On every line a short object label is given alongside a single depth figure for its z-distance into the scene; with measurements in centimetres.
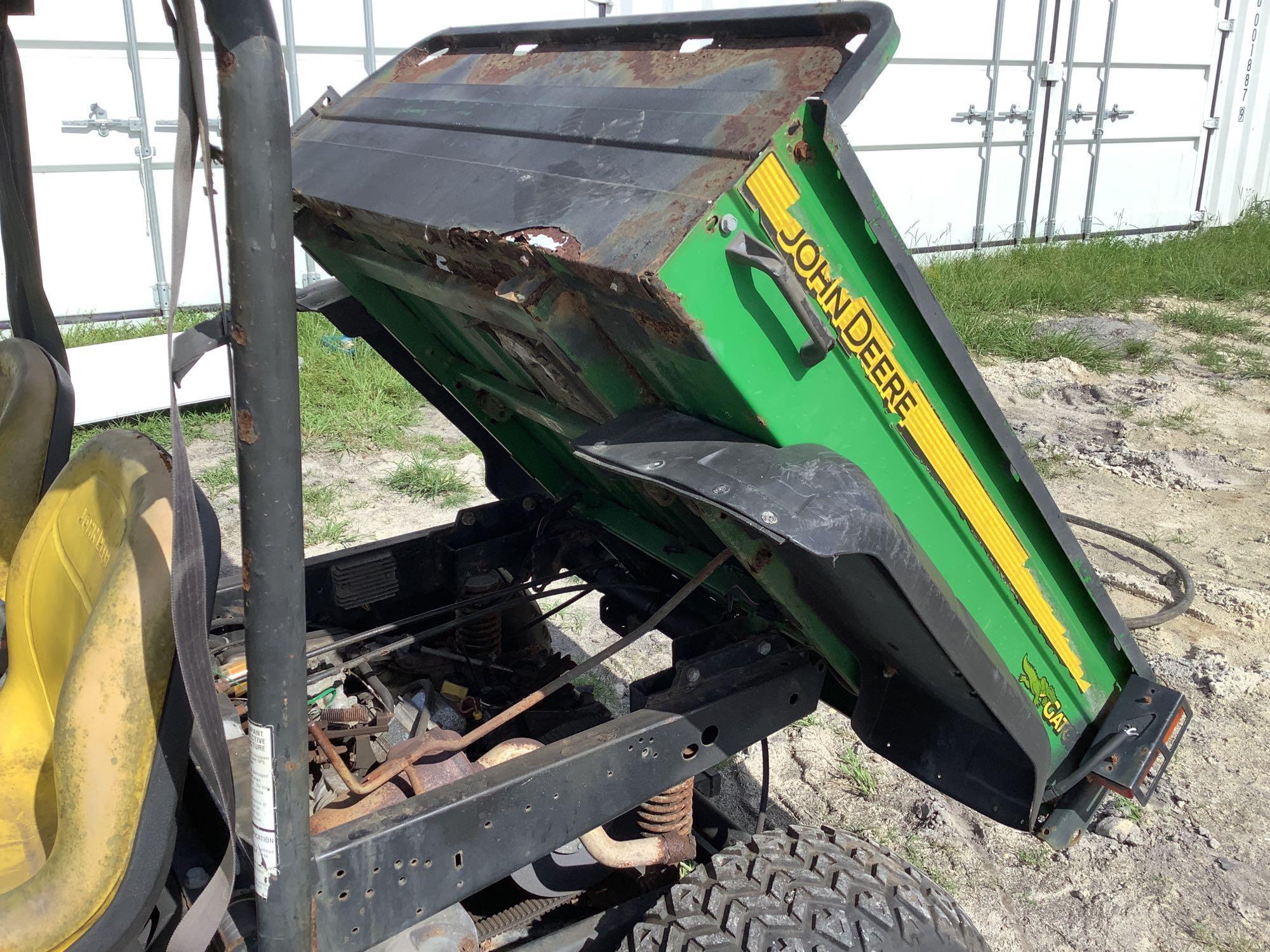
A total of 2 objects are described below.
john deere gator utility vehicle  129
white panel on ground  553
